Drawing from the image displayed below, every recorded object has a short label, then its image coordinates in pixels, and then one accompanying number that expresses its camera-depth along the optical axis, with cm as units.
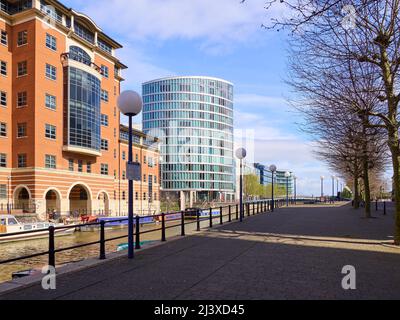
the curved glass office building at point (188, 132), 11956
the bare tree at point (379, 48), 1089
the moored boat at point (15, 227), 3268
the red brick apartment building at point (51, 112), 4466
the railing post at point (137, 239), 1088
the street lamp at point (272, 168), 3425
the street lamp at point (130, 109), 1000
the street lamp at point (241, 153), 2177
